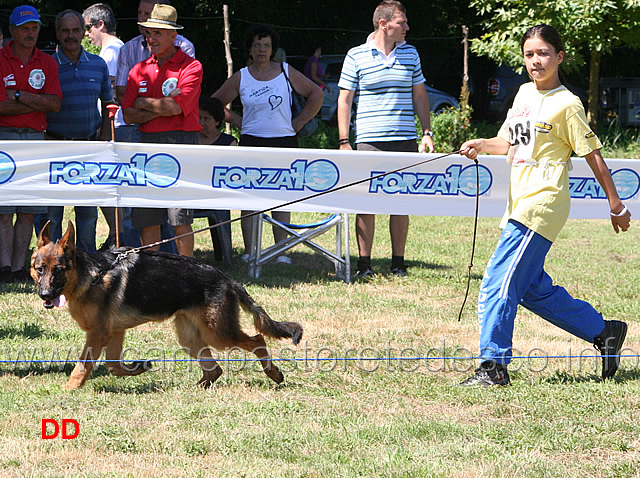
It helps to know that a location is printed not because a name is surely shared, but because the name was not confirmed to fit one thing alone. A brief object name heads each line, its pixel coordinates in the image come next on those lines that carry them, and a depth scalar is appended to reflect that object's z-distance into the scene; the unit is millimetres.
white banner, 14419
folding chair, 16522
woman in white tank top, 16888
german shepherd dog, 9610
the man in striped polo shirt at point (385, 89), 16048
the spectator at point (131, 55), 16324
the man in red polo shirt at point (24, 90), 14746
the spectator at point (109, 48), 16969
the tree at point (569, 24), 36549
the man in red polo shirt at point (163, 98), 14030
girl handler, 9610
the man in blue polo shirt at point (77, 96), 15729
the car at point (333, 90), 40421
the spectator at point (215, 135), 17528
